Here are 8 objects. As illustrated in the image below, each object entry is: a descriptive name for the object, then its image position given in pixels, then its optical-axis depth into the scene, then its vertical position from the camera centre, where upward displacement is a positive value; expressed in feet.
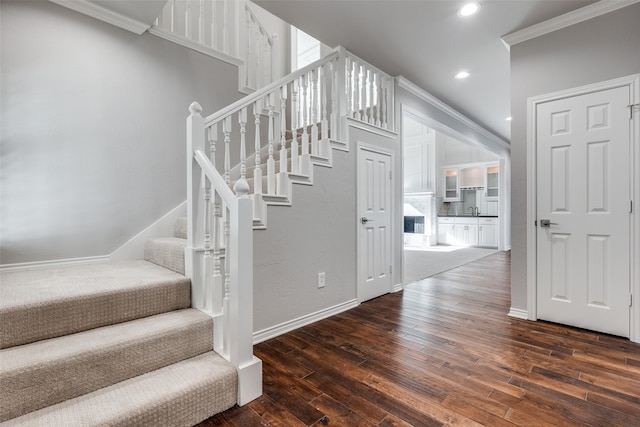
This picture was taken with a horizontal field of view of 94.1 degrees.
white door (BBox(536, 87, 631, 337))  7.81 -0.03
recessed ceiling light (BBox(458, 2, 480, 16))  7.95 +5.48
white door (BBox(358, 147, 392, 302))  10.77 -0.48
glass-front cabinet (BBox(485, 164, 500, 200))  26.82 +2.50
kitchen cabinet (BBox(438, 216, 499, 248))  25.08 -1.81
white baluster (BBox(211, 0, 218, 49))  10.43 +6.53
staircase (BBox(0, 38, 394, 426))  4.15 -2.03
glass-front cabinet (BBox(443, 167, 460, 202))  28.55 +2.52
